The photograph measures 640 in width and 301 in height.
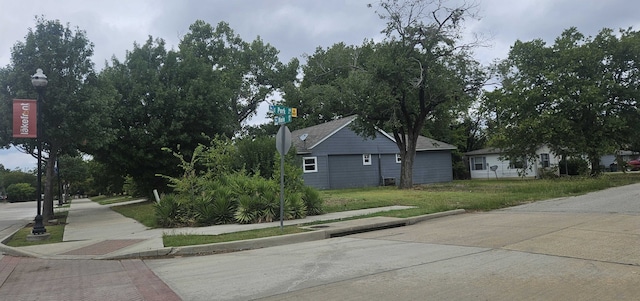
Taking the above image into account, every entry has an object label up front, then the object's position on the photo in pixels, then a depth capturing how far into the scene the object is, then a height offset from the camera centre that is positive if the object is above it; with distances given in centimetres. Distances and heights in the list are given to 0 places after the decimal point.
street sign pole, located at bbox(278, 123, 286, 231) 1149 +102
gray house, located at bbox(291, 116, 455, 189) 3238 +156
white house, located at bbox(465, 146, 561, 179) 3991 +68
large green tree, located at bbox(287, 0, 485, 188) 2578 +546
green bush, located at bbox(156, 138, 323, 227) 1379 -46
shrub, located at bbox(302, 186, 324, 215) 1514 -65
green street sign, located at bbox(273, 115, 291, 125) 1143 +158
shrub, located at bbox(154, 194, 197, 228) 1380 -72
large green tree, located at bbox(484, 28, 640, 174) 2916 +475
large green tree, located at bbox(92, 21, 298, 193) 2519 +440
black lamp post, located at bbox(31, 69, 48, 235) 1307 +201
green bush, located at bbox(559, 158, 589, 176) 3619 +24
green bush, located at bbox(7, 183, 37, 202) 6369 +44
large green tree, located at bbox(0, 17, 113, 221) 1723 +413
